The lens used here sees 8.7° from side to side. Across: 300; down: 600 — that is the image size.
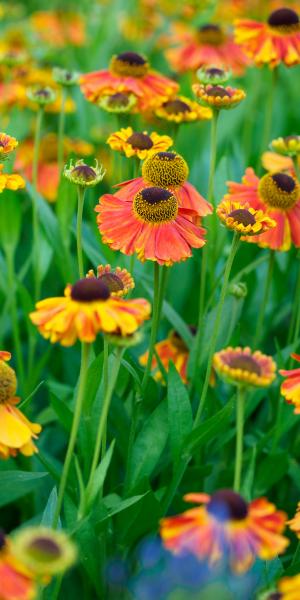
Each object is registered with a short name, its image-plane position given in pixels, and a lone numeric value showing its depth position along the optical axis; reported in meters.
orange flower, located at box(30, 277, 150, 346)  0.91
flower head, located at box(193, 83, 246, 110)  1.08
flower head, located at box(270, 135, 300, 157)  1.11
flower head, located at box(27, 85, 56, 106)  1.18
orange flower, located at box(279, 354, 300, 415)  0.96
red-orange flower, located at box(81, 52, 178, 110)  1.18
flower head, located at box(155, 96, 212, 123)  1.15
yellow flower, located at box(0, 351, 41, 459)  0.95
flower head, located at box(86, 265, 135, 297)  0.98
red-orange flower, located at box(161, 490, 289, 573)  0.86
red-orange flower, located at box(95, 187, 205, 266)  1.01
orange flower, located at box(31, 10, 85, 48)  1.88
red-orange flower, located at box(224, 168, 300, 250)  1.09
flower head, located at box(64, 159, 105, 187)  1.02
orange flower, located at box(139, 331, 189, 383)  1.14
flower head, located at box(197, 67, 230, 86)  1.12
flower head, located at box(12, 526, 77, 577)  0.83
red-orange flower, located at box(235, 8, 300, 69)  1.20
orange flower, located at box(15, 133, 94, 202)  1.37
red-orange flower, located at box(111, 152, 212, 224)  1.05
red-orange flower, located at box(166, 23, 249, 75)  1.41
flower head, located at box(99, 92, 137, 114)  1.14
